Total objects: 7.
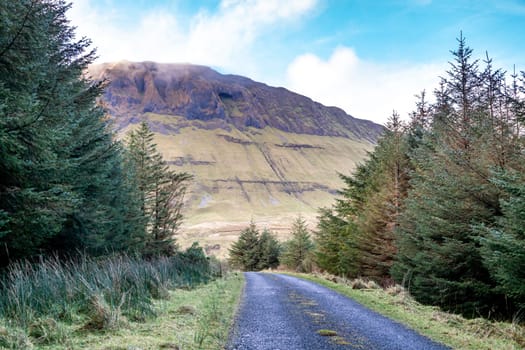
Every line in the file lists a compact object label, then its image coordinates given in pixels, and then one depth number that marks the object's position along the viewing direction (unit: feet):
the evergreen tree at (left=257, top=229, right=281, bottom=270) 202.39
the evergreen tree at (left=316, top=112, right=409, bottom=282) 74.18
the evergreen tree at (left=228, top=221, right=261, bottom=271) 200.75
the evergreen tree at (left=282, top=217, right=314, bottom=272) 168.66
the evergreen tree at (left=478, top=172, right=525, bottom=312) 28.17
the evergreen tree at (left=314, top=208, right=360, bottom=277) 89.15
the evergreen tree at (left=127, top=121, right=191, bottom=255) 97.86
